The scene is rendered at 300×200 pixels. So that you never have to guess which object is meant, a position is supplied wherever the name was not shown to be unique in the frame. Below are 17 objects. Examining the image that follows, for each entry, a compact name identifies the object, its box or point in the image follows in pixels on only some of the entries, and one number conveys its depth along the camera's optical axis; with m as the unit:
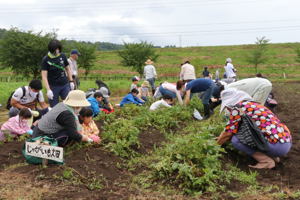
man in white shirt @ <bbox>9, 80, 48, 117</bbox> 6.53
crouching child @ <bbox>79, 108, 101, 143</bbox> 5.57
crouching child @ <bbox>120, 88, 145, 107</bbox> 9.96
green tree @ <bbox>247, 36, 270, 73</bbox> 33.75
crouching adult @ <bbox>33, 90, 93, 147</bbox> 4.44
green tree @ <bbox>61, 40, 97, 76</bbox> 34.16
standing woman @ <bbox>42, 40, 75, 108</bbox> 6.23
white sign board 4.09
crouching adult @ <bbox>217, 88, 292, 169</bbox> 4.52
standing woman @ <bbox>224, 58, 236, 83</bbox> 13.48
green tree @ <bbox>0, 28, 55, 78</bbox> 23.14
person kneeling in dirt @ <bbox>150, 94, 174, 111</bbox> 8.44
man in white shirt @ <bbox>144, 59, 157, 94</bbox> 12.77
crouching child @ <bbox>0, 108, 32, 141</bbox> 6.18
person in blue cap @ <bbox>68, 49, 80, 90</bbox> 8.78
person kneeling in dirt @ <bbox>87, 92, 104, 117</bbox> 7.61
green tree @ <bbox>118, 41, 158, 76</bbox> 33.84
